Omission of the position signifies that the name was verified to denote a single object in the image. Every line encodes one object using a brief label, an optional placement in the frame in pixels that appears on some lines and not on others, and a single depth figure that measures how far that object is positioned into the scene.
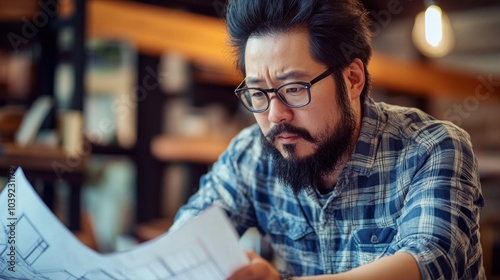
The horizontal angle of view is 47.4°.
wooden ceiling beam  3.03
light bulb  2.85
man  1.06
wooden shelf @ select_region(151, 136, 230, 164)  3.86
